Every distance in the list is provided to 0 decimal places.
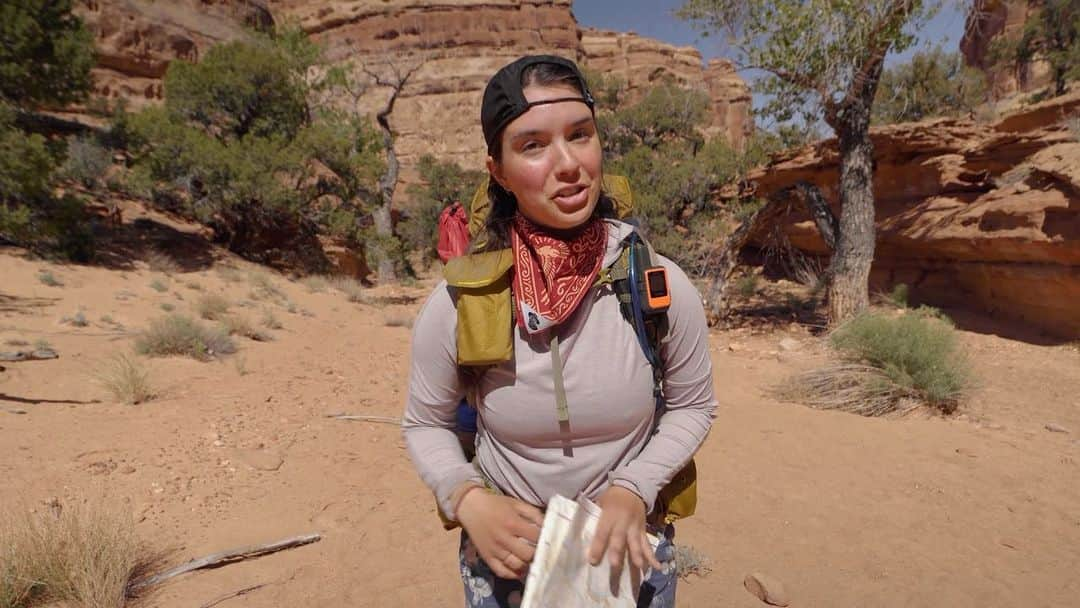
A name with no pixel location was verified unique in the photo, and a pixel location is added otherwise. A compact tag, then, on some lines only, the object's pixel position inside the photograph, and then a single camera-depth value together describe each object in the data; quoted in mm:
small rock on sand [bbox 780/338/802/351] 7633
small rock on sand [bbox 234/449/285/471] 3646
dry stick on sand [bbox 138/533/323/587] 2396
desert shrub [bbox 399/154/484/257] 19875
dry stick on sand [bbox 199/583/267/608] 2273
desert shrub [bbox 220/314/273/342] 6867
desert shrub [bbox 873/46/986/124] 15695
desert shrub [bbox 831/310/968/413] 4836
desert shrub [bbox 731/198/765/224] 11312
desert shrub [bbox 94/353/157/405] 4223
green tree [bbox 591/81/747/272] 12250
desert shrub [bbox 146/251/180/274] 10727
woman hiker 987
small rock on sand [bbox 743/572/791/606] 2514
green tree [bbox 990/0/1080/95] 16047
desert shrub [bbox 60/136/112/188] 12688
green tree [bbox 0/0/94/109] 9469
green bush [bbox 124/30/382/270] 12906
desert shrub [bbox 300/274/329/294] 12053
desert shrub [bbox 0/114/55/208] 8797
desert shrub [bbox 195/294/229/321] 7449
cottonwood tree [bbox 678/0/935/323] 6996
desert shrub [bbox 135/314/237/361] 5492
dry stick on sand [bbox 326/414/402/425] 4648
